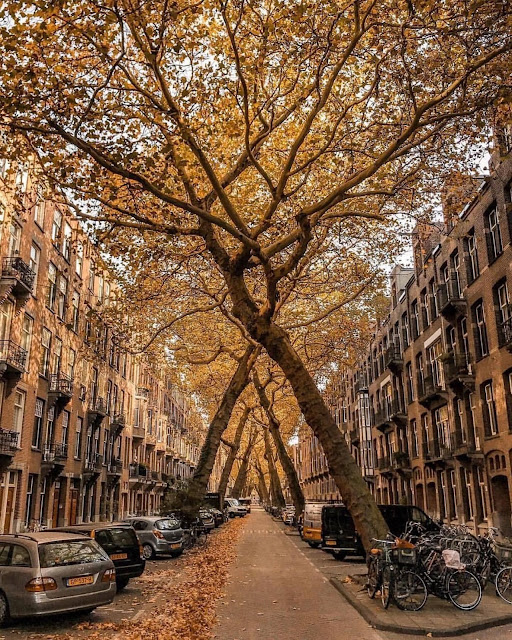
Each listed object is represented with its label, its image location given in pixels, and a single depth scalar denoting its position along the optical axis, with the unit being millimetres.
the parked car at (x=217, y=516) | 39616
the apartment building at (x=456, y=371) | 21547
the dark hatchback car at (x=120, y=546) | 13586
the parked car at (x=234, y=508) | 57225
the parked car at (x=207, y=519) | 31672
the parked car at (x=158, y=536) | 20828
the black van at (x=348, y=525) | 20609
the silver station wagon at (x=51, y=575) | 9242
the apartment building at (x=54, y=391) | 22891
